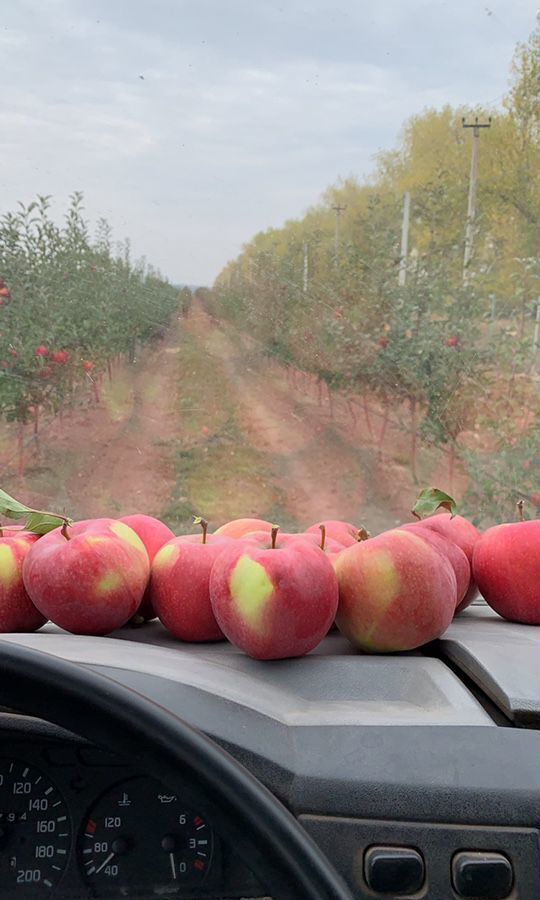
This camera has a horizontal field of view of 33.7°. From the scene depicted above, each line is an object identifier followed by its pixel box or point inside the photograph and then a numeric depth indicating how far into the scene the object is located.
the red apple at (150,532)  1.14
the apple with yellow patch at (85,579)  0.97
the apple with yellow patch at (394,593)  0.97
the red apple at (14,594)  1.02
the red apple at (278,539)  0.98
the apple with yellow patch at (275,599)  0.92
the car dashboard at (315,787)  0.77
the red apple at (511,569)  1.10
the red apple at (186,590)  1.02
